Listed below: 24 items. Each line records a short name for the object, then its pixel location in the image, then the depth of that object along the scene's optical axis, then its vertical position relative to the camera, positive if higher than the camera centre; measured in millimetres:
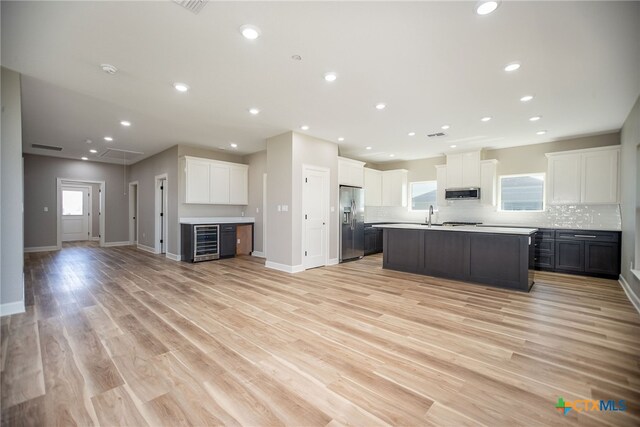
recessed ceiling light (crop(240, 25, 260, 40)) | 2279 +1568
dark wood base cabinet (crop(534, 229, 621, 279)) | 4785 -763
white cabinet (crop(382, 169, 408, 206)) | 8047 +732
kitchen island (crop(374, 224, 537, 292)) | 4105 -732
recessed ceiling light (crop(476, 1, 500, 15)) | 1972 +1553
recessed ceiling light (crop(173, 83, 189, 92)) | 3352 +1584
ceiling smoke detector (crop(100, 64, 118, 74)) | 2909 +1572
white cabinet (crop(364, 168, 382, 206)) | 7875 +722
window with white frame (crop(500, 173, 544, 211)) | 6148 +466
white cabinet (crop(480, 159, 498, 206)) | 6363 +736
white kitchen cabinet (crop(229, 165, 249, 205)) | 7339 +724
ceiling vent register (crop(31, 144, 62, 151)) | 6485 +1554
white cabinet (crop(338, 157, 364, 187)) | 6414 +970
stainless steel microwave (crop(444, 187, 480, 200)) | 6426 +449
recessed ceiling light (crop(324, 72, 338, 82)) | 3062 +1570
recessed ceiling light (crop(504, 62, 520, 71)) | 2816 +1566
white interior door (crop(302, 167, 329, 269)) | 5516 -94
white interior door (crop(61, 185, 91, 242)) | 9844 -143
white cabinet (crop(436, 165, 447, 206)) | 7010 +752
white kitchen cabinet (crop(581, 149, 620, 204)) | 5016 +692
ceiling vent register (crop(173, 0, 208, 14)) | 1993 +1567
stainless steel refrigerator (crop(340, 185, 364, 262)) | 6309 -292
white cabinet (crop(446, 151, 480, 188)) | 6543 +1059
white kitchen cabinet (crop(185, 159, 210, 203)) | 6430 +719
